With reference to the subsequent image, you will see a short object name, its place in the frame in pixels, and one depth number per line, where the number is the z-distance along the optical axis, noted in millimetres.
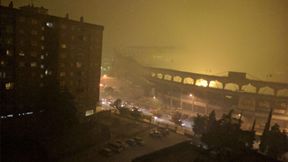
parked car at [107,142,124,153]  34094
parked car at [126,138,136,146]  37181
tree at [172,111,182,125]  58688
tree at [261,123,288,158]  33281
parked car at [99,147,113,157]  32694
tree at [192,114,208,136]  41197
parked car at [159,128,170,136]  42781
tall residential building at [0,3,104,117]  35000
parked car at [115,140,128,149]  35719
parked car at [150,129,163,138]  41575
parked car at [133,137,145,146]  37781
